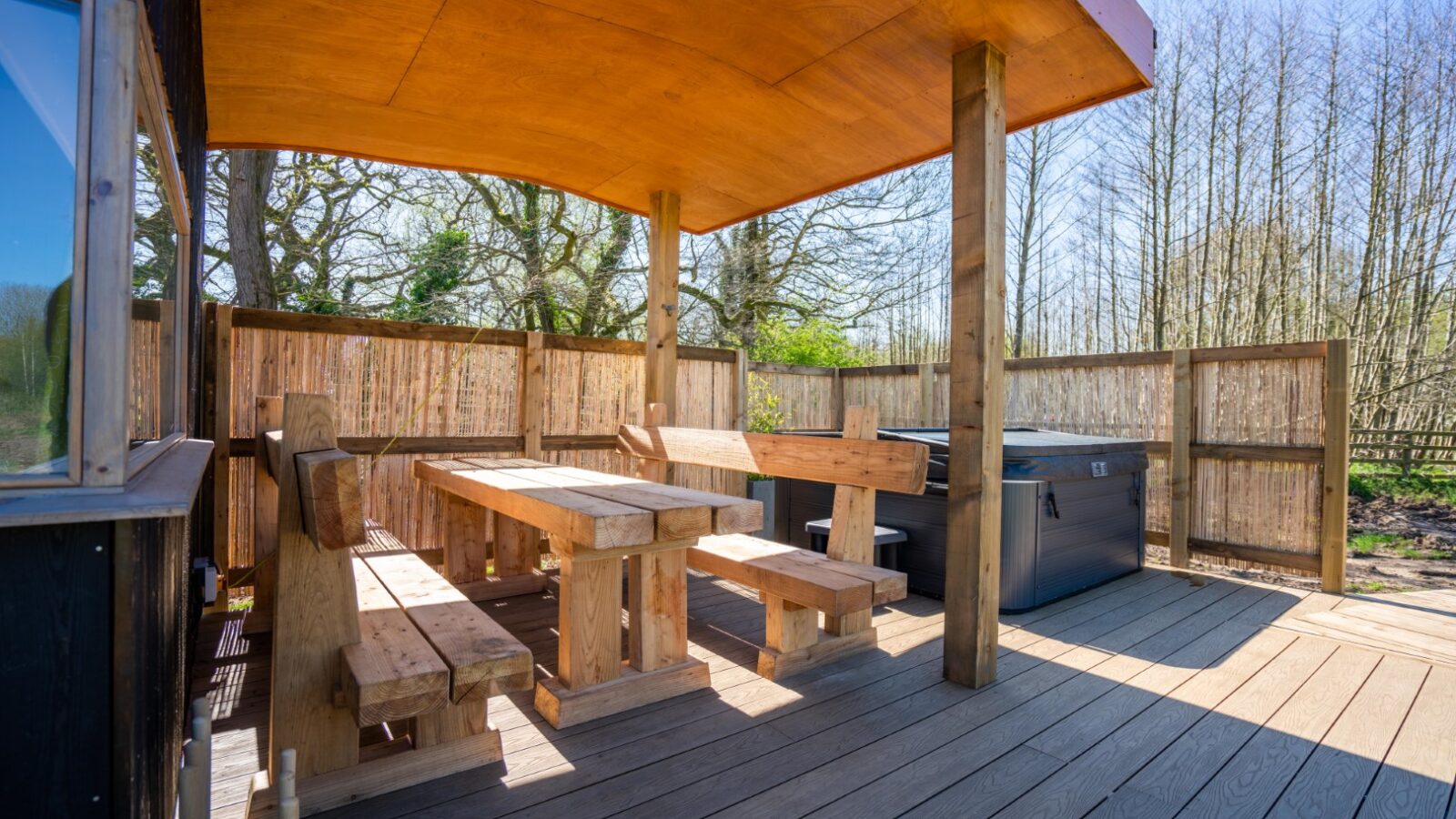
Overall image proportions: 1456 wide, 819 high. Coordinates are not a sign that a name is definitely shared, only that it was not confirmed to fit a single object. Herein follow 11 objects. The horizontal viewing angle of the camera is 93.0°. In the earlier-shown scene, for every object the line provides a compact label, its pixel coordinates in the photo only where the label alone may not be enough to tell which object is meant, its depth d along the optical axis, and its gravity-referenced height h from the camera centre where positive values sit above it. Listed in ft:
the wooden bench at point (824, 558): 7.89 -2.00
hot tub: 11.85 -1.94
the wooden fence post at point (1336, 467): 12.89 -0.93
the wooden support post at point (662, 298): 13.94 +2.18
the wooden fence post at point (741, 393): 18.25 +0.37
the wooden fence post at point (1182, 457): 14.90 -0.92
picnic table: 6.66 -1.94
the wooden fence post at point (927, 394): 20.35 +0.49
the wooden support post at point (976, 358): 8.23 +0.65
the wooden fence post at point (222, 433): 11.04 -0.56
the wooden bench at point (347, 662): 4.97 -2.04
